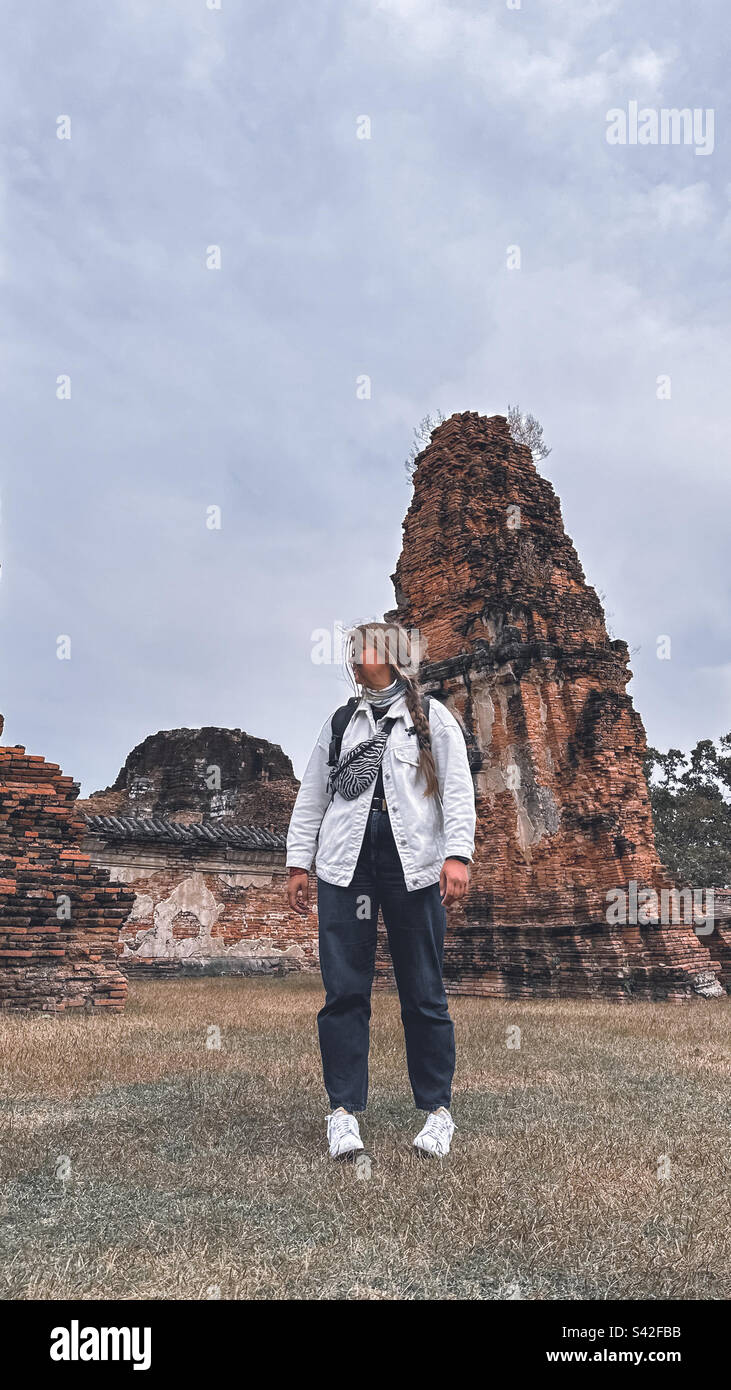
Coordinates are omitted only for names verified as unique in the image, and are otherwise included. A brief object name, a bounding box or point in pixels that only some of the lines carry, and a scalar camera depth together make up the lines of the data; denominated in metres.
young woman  3.09
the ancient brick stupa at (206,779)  23.72
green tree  25.73
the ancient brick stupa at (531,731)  10.45
